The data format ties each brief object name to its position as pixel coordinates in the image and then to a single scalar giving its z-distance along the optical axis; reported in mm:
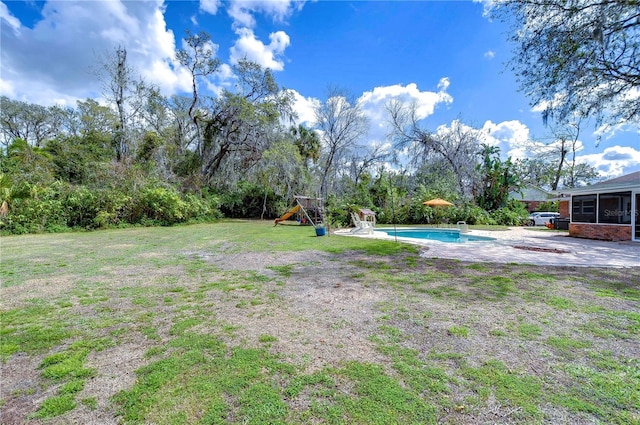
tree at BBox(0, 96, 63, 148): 22438
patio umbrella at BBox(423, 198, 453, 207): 13172
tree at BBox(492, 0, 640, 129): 6949
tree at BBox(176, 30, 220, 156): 19656
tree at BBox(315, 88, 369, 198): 22141
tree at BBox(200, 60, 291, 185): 19562
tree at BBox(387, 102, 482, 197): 22156
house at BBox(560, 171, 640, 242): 9156
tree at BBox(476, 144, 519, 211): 17703
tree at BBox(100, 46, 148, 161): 18922
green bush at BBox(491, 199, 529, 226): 17078
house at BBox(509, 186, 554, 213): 26984
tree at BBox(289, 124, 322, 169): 24156
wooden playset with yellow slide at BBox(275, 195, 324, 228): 16453
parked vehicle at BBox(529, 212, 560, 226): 18031
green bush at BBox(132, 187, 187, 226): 14867
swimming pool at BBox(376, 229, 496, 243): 11061
